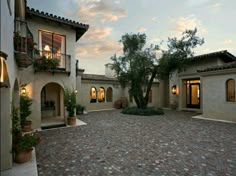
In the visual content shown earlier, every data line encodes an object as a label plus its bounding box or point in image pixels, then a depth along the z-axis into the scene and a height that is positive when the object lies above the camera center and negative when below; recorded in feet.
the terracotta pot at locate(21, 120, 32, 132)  25.28 -5.55
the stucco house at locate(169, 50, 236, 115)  47.47 +3.04
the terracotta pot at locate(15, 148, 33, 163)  13.91 -5.83
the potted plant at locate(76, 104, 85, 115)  46.68 -5.30
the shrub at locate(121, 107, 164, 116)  45.38 -6.09
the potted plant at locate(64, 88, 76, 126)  30.53 -2.47
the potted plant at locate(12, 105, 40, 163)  13.93 -4.83
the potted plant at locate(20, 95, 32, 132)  24.81 -3.13
